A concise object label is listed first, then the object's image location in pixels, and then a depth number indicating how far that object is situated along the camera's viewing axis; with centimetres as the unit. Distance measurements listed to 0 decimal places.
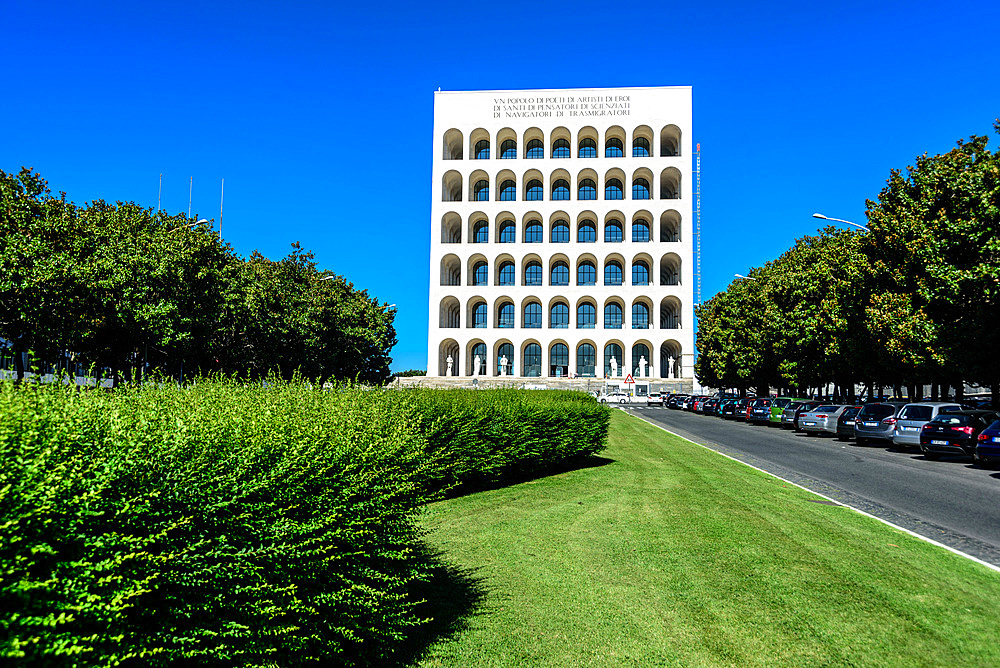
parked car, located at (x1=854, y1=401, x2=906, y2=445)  2273
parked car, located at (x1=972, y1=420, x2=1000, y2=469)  1530
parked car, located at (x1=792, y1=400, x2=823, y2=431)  3122
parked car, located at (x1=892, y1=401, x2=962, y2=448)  2156
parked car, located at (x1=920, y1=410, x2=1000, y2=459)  1833
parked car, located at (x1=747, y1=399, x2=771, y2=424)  3694
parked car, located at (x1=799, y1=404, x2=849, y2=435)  2827
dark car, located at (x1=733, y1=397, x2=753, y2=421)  4100
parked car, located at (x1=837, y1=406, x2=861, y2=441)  2575
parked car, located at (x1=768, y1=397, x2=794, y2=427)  3516
